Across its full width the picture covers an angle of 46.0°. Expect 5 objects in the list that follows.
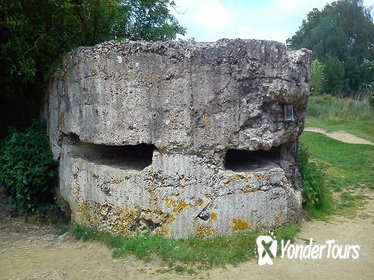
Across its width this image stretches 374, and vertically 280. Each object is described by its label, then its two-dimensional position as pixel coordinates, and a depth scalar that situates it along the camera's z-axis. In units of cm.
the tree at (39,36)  649
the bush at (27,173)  652
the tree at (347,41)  3173
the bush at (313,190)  625
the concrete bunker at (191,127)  507
